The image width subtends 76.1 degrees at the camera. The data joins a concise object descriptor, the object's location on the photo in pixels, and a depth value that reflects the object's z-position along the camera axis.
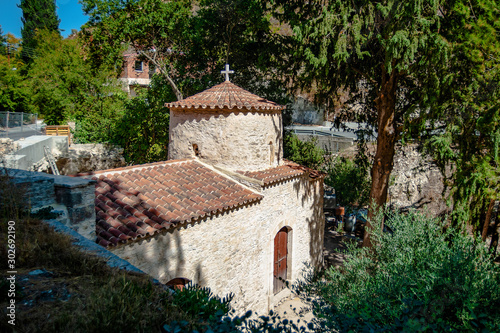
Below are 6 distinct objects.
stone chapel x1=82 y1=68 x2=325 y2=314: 6.31
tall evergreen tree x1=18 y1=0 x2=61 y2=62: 36.28
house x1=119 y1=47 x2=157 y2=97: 31.08
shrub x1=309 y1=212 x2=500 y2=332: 3.82
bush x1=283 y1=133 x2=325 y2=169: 17.55
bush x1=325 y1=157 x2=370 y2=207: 16.89
